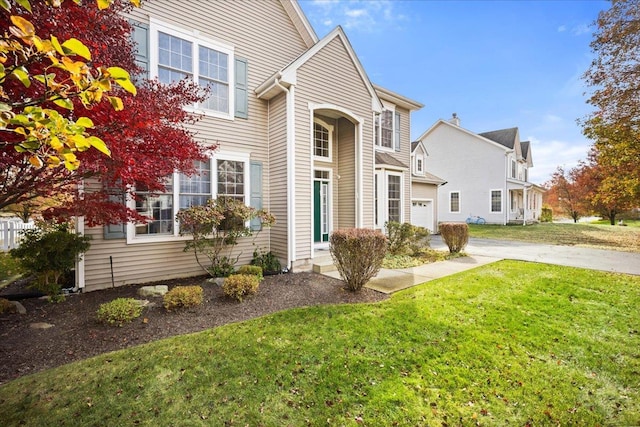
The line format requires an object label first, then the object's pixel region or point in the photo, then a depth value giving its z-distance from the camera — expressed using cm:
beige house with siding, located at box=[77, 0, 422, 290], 637
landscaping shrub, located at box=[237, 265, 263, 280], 615
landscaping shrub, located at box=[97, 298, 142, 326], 401
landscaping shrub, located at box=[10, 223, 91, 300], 491
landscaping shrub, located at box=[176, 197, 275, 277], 601
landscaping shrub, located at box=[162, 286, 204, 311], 453
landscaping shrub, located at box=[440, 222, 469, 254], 957
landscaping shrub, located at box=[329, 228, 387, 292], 538
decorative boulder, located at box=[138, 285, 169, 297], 533
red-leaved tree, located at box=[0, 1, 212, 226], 270
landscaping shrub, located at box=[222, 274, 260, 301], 504
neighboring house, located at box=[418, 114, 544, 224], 2200
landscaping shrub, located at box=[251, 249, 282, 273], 728
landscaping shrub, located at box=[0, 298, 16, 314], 439
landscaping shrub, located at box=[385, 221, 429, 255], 943
